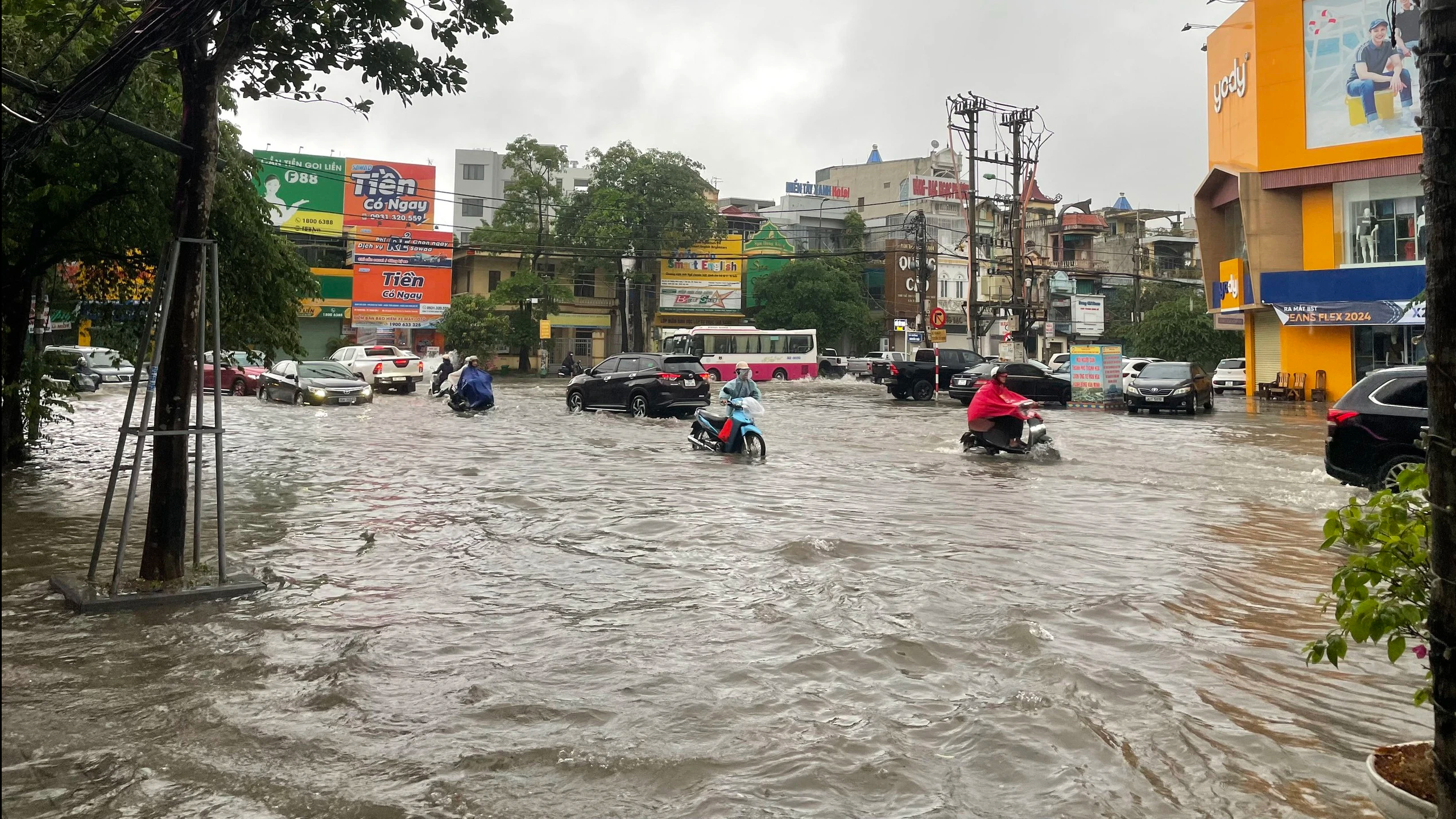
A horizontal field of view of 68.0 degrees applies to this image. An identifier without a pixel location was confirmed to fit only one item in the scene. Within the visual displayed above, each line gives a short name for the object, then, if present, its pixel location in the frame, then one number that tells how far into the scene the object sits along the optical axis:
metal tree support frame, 6.86
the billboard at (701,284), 60.94
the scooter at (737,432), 16.89
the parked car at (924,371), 36.34
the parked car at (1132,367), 36.72
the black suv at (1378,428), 10.73
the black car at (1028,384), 33.12
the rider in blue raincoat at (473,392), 26.95
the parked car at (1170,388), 29.27
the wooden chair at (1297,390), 34.91
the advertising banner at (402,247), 50.41
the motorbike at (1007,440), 16.91
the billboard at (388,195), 55.44
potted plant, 3.40
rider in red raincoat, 16.81
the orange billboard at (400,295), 51.62
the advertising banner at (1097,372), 32.59
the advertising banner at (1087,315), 65.44
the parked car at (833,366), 57.56
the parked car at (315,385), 29.67
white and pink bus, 49.97
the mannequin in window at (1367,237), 32.41
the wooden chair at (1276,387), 35.16
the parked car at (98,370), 34.94
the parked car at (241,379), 32.84
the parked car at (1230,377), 45.34
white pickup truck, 35.91
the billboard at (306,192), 54.06
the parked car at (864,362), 53.75
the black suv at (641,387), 26.27
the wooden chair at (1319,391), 34.50
